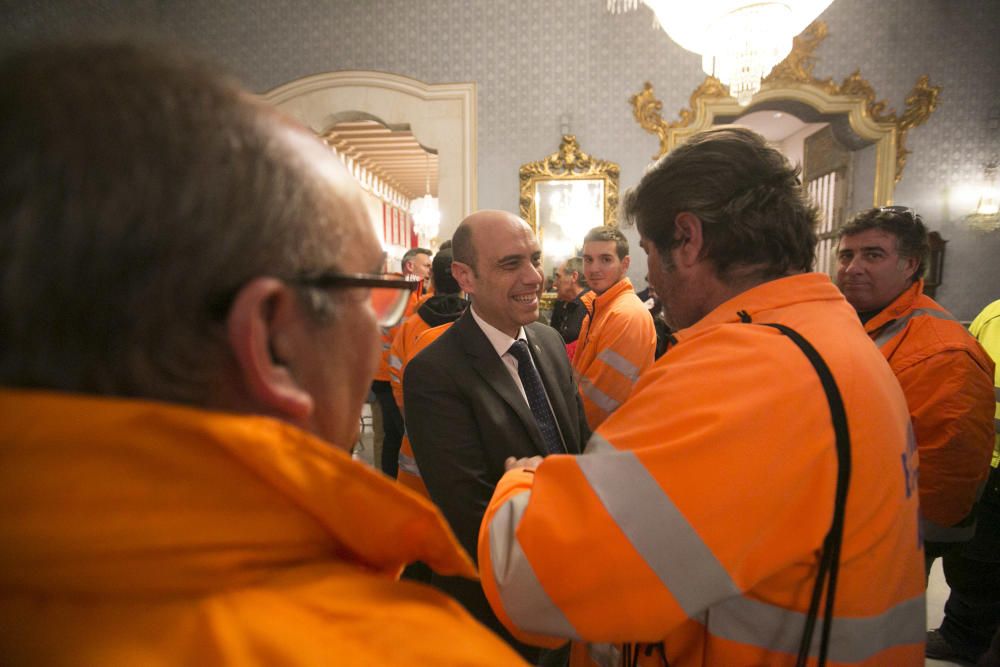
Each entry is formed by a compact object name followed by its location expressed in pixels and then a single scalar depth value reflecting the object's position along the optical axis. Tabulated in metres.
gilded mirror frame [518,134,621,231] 6.23
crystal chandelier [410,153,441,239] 10.16
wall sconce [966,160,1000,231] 5.83
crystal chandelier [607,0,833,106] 3.58
